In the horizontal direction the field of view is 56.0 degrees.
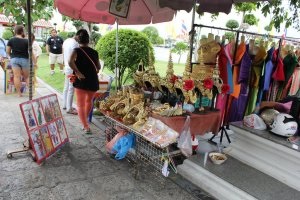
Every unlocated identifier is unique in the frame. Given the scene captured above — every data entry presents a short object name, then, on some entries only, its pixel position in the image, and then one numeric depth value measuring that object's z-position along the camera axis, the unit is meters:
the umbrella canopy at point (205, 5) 4.19
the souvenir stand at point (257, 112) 3.32
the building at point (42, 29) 33.21
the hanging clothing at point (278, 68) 4.42
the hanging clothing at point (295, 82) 4.80
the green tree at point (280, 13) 4.52
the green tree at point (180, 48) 21.26
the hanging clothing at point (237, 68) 4.18
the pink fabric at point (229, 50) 4.11
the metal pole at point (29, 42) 3.49
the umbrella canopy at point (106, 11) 5.12
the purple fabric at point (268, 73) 4.36
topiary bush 7.07
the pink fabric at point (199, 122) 3.18
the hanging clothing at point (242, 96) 4.21
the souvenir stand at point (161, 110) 3.13
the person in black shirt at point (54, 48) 10.03
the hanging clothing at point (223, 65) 4.09
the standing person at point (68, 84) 5.26
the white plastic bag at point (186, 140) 3.20
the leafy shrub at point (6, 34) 22.62
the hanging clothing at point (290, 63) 4.45
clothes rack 3.85
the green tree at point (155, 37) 26.78
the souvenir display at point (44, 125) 3.44
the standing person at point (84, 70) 4.29
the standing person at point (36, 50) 7.13
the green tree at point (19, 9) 4.10
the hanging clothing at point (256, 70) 4.27
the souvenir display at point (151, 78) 3.73
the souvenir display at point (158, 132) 2.91
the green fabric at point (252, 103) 4.62
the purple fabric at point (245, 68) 4.20
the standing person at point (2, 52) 7.07
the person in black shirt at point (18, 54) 6.16
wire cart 3.07
